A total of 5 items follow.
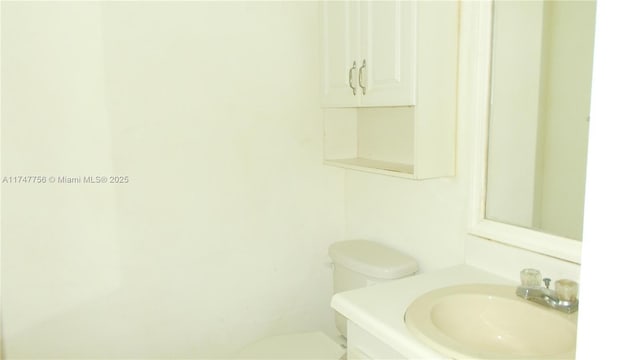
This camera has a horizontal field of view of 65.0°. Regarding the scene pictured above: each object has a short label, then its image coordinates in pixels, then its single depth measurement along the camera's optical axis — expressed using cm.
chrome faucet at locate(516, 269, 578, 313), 121
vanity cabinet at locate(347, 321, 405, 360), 122
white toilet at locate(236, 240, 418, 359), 175
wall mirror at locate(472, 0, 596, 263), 134
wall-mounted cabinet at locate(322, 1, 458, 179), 149
